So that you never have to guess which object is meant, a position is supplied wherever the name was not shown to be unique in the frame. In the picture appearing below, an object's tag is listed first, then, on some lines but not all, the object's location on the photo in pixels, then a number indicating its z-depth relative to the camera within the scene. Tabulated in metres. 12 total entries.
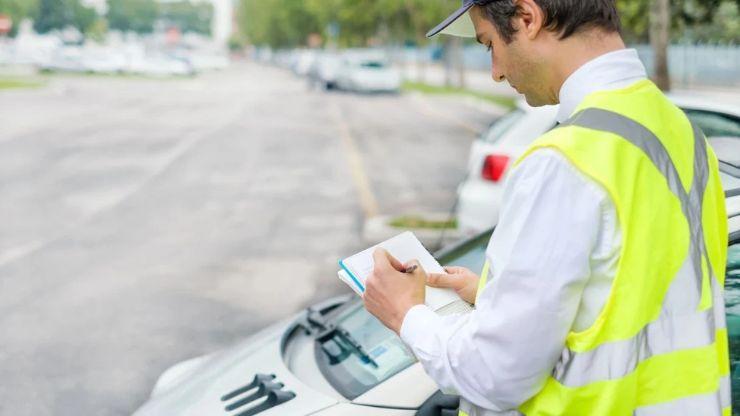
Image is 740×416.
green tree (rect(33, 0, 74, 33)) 89.19
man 1.46
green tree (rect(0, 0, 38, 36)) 91.00
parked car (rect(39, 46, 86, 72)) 60.66
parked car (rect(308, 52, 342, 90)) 42.34
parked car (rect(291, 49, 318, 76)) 50.90
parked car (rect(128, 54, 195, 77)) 64.56
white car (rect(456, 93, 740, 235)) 7.07
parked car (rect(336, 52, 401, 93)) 38.69
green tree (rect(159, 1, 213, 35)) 169.62
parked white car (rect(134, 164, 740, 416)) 2.19
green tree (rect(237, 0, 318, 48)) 105.19
